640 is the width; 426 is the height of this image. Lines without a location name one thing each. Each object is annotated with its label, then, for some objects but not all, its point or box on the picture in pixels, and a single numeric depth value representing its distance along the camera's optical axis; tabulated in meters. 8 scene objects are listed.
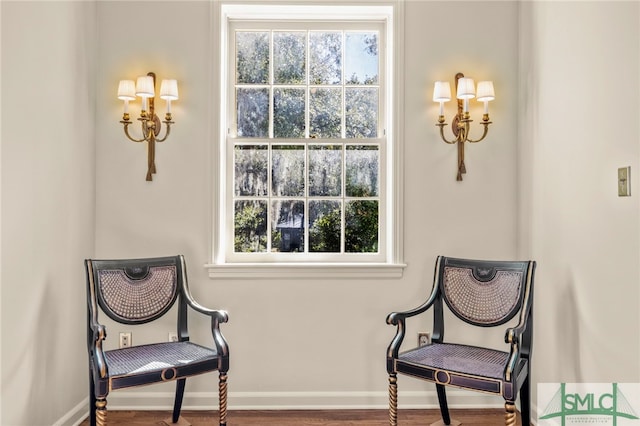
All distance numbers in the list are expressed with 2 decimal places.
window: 2.91
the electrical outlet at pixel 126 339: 2.72
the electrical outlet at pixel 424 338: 2.76
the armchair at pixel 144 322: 1.98
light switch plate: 1.84
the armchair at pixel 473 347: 1.97
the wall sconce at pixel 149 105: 2.59
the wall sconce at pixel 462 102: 2.63
